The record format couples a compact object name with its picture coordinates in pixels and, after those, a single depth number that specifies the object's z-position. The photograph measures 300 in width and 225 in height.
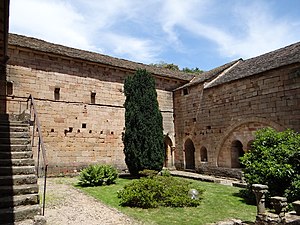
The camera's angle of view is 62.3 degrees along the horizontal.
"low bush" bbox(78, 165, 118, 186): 10.30
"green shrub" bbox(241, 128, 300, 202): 7.34
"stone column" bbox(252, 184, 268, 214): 6.17
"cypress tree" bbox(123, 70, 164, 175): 13.12
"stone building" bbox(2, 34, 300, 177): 12.41
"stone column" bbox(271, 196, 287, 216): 5.84
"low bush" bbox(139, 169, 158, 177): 11.61
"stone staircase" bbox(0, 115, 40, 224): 4.80
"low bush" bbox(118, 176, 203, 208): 7.29
